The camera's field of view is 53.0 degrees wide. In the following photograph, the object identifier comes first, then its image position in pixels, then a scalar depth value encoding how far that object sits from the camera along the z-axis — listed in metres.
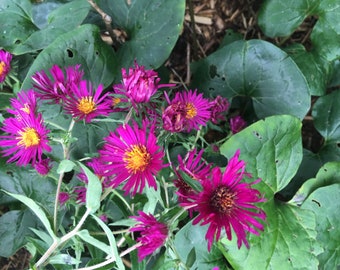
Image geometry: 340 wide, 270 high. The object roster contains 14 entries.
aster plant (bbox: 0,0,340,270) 0.18
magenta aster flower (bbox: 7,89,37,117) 0.20
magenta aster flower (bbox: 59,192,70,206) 0.22
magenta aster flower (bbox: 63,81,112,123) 0.20
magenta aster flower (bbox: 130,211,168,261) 0.17
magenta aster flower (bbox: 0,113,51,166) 0.20
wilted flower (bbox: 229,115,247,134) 0.29
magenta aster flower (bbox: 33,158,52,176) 0.22
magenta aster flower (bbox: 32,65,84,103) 0.20
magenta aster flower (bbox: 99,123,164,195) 0.18
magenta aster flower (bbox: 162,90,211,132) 0.19
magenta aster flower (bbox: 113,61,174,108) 0.18
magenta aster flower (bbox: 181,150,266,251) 0.17
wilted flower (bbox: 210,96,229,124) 0.25
